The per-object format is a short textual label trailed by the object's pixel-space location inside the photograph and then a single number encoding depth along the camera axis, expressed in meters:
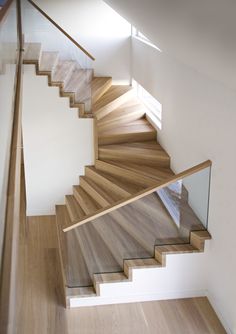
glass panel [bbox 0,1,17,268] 2.23
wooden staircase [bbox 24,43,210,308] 5.18
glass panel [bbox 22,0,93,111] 7.11
